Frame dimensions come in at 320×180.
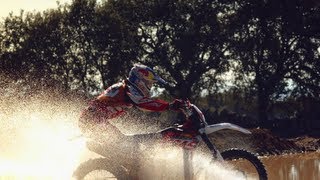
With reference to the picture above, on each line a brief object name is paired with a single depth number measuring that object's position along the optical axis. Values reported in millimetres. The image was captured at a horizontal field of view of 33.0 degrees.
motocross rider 8039
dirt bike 8289
